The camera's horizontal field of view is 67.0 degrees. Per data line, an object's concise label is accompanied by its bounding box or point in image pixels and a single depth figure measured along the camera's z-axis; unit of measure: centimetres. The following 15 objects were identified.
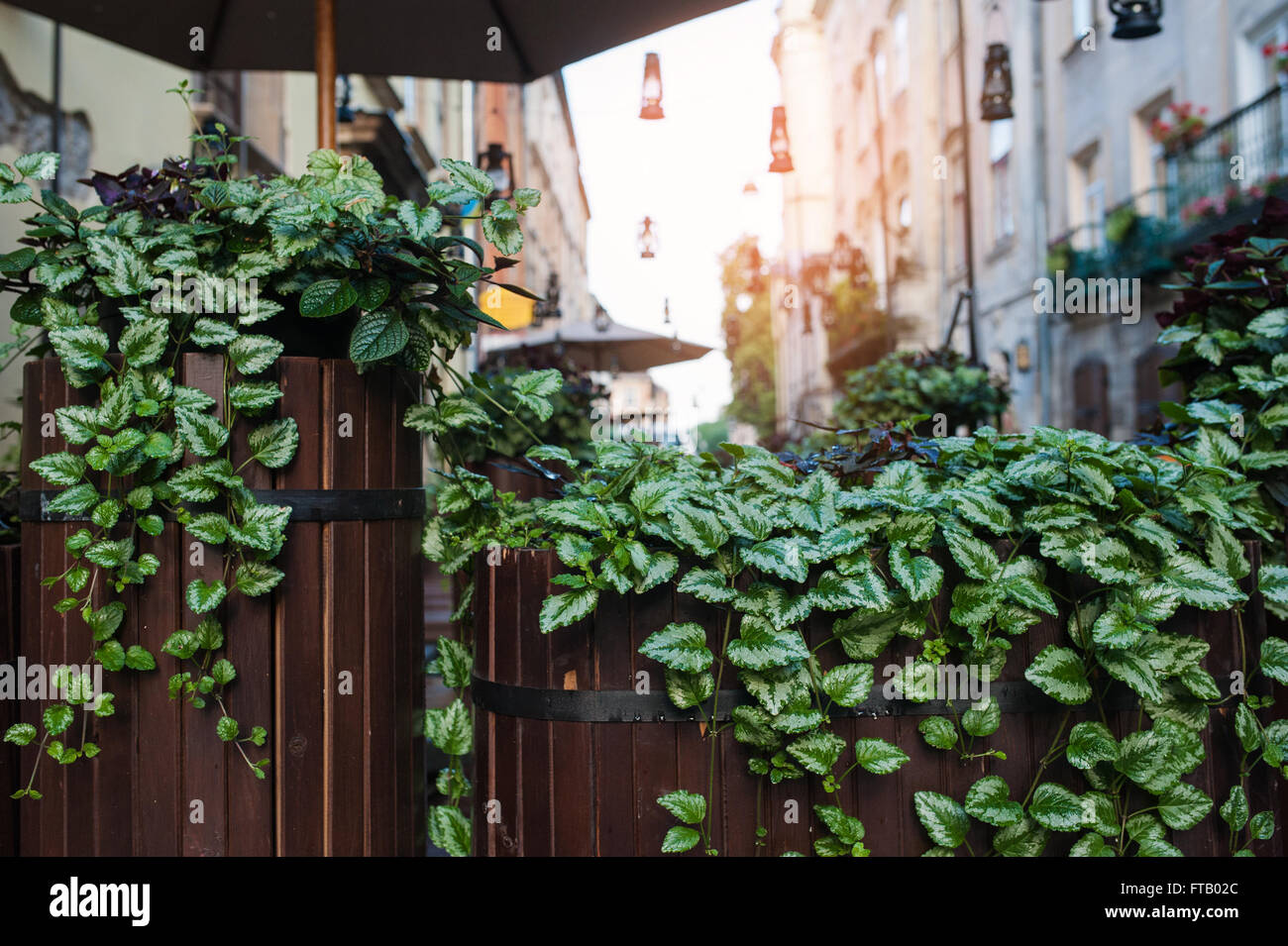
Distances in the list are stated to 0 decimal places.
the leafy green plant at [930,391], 659
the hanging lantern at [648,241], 891
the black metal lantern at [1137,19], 611
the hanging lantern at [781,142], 615
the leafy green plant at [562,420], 566
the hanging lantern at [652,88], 608
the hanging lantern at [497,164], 801
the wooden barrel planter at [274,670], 200
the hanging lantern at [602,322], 1020
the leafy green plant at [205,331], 194
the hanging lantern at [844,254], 1517
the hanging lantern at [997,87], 803
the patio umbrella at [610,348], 981
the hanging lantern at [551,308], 950
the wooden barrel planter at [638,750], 191
